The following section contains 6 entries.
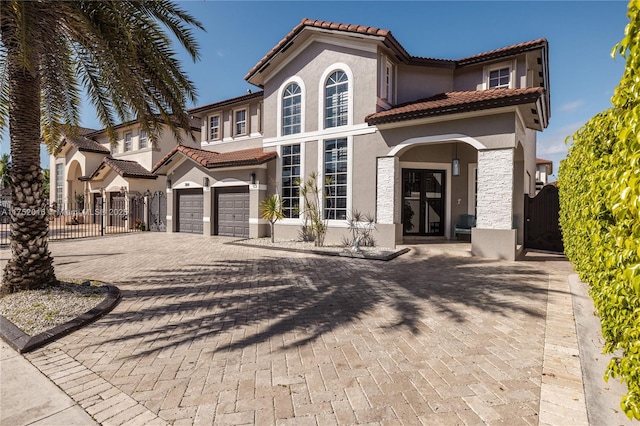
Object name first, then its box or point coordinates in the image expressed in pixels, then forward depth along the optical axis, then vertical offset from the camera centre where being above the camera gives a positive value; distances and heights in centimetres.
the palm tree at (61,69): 540 +285
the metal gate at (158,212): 2094 -31
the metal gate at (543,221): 1233 -42
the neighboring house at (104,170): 2291 +297
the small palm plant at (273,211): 1433 -11
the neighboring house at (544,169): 3099 +456
